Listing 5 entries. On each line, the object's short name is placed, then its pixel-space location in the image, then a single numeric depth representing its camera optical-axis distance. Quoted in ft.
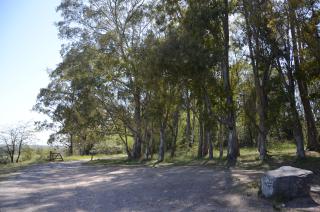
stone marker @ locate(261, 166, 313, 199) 20.59
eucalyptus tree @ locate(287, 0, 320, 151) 35.31
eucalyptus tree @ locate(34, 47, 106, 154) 64.65
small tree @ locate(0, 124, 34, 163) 106.11
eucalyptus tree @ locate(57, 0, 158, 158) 64.52
